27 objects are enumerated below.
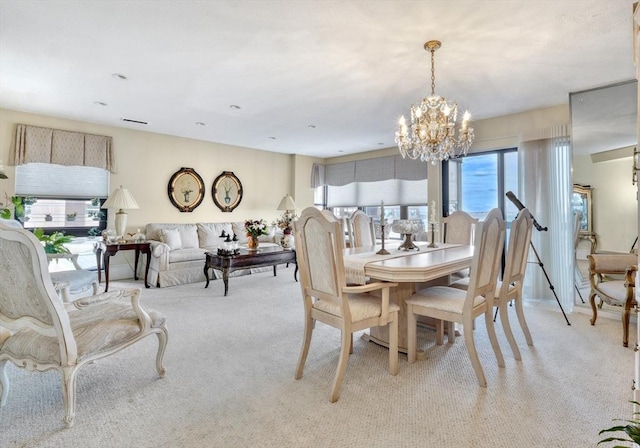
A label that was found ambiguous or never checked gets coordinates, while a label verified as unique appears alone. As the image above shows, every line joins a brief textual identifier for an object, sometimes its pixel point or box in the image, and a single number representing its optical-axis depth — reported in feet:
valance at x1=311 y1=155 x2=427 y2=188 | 21.26
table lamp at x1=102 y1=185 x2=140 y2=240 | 16.38
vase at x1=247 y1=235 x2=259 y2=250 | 17.58
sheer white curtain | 13.23
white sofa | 16.07
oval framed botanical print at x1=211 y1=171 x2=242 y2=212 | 21.54
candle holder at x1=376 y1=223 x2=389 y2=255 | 8.84
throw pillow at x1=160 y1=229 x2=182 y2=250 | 17.39
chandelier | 9.84
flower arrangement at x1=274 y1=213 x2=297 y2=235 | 19.12
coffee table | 14.89
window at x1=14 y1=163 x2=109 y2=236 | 15.52
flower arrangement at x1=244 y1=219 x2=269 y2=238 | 17.38
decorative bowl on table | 9.31
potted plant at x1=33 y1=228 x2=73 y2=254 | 13.30
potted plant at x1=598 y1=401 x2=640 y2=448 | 2.69
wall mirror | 11.16
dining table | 6.80
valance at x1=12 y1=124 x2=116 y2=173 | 14.90
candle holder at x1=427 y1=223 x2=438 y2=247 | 10.62
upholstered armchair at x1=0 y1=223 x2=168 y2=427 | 5.12
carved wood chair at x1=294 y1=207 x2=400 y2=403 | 6.35
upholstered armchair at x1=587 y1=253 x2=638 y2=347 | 9.62
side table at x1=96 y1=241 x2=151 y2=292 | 15.22
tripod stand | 11.87
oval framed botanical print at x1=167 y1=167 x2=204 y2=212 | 19.69
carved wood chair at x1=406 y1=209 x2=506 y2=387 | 6.82
